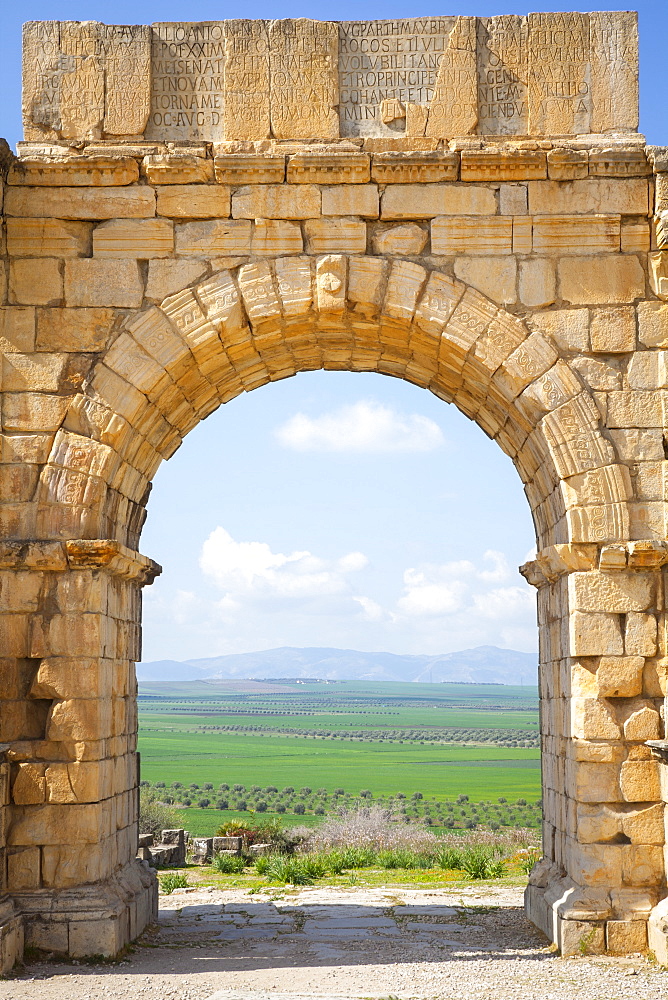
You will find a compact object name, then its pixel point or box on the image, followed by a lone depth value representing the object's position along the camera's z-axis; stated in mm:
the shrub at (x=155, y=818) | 18328
